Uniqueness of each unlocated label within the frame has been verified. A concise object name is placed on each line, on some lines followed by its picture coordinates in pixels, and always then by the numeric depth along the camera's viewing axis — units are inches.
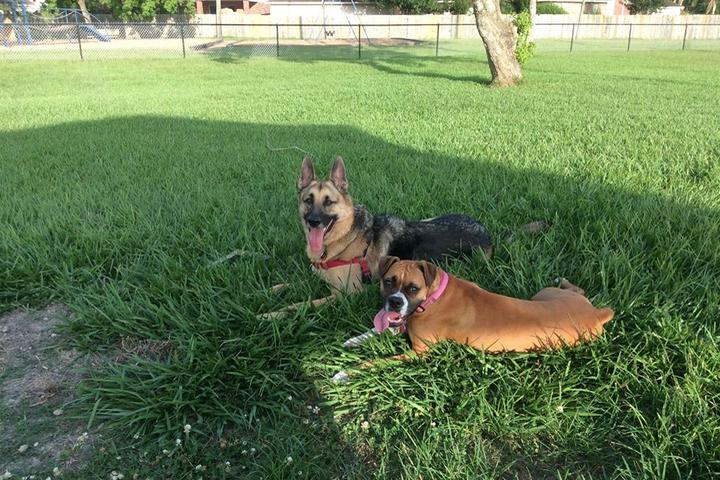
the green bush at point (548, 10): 2080.5
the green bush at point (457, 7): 1982.9
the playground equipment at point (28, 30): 1051.1
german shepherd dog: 134.5
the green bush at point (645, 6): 2409.0
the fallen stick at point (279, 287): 129.1
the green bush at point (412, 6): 2039.9
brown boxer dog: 97.9
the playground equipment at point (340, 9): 1589.8
